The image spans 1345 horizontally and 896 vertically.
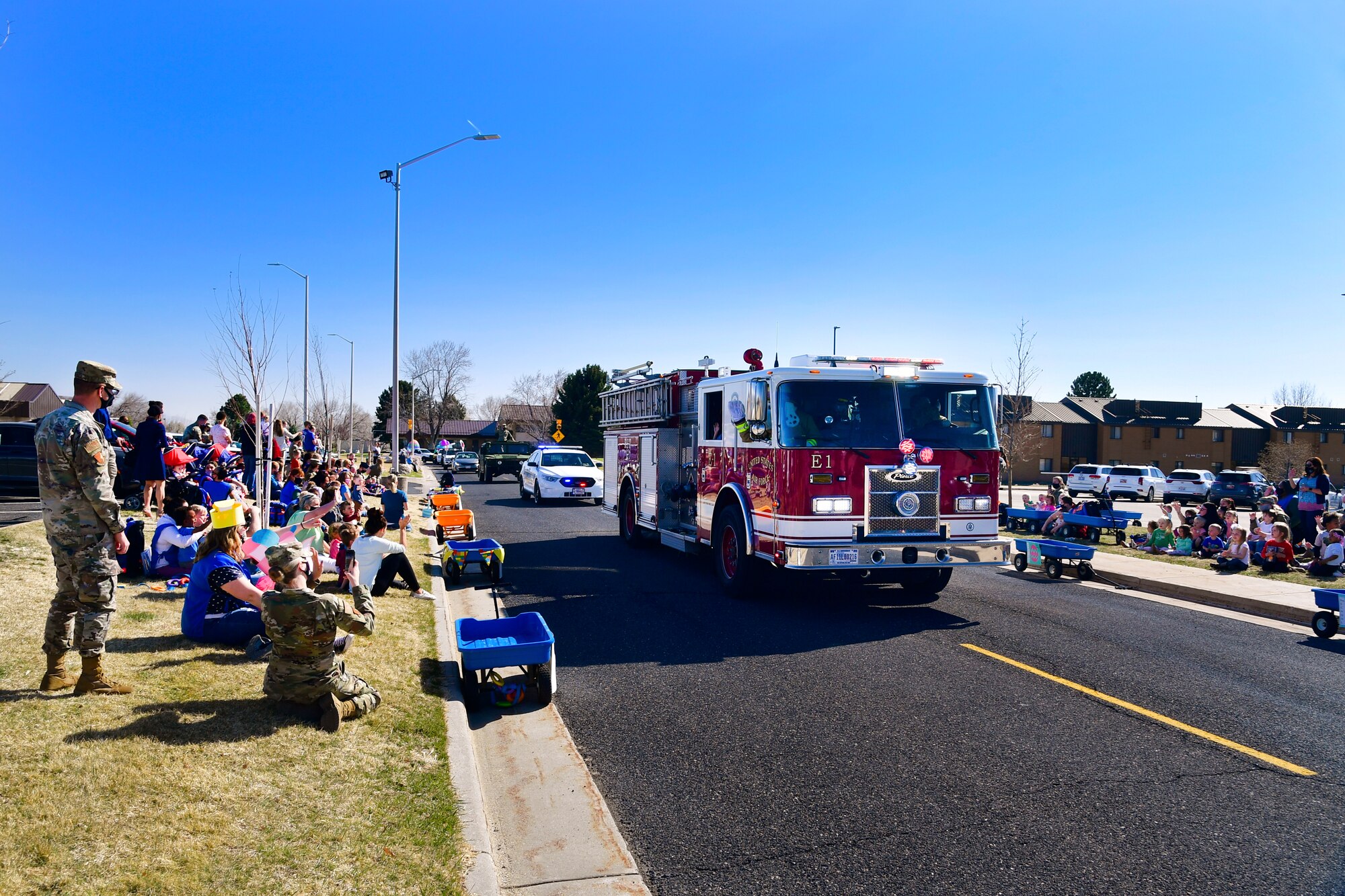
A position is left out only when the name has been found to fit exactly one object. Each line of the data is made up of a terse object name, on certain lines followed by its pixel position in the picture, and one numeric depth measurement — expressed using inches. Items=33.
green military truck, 1471.5
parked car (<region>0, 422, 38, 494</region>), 681.6
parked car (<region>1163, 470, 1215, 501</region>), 1612.9
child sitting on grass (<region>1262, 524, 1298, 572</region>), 536.1
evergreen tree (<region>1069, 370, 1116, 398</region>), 3784.5
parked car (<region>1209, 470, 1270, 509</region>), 1480.1
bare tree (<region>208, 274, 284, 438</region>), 459.2
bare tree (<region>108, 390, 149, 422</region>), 2763.3
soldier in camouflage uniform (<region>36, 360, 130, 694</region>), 208.4
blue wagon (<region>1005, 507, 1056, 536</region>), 772.0
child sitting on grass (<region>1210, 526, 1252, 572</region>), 544.4
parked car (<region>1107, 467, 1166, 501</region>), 1695.4
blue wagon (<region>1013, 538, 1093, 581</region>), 518.9
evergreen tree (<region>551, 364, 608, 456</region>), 2807.6
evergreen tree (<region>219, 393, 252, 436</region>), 1005.2
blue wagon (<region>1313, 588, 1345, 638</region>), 362.3
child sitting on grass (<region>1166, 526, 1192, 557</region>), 618.8
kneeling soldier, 215.0
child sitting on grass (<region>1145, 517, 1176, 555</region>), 637.9
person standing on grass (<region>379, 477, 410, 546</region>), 510.6
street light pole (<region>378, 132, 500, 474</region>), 1193.4
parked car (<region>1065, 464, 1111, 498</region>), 1690.5
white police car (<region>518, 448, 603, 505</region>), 1018.1
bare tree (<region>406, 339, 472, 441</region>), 3452.3
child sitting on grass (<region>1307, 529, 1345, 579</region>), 508.8
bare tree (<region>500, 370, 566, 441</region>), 3710.6
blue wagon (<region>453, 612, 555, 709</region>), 254.2
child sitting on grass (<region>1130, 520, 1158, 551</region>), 658.2
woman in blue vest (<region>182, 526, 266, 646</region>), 271.4
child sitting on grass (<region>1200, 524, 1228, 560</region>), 609.6
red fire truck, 388.5
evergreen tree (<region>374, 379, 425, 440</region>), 3512.6
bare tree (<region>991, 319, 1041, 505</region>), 1209.3
